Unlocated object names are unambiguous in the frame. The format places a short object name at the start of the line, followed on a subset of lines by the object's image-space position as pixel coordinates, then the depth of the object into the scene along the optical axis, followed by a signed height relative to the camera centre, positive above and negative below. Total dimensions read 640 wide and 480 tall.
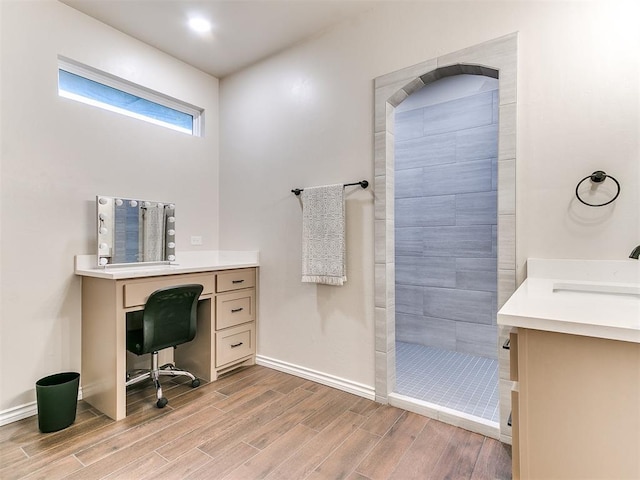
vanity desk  2.08 -0.53
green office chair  2.18 -0.57
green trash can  1.91 -0.93
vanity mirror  2.45 +0.10
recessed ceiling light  2.48 +1.65
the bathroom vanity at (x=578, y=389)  0.85 -0.40
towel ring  1.57 +0.30
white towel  2.42 +0.05
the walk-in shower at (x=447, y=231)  3.03 +0.11
